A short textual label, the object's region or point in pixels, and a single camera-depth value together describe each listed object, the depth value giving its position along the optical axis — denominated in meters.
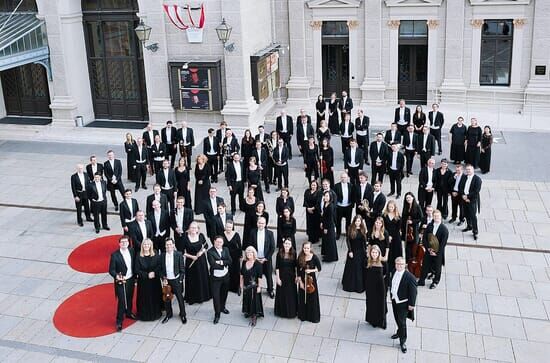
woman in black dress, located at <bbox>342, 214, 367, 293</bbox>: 12.45
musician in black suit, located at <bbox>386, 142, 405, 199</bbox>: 17.05
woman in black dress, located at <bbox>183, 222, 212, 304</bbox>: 12.37
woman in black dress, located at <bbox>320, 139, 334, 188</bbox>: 17.69
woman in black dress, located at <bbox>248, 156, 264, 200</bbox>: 16.38
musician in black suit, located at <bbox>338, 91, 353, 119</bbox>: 21.83
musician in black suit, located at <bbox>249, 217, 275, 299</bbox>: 12.34
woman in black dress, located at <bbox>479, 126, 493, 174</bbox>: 18.25
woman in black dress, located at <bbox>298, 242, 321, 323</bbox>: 11.43
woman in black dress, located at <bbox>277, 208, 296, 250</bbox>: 13.42
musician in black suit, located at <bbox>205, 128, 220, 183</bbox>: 18.56
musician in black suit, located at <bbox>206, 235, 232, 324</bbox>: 11.78
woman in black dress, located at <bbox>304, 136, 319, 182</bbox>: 17.78
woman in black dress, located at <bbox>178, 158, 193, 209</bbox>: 16.52
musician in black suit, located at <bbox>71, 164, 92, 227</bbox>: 16.20
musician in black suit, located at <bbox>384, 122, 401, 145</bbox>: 18.06
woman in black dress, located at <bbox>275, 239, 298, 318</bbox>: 11.56
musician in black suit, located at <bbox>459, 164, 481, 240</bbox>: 14.72
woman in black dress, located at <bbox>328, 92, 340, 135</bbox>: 21.92
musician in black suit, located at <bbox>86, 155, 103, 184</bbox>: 16.56
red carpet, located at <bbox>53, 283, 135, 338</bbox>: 12.11
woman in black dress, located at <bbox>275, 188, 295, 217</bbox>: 13.80
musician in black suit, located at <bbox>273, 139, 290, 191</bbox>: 17.84
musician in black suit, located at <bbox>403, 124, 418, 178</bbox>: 18.36
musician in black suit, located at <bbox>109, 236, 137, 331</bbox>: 11.75
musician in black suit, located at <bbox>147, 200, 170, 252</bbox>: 13.75
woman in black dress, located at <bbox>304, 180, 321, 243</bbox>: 14.26
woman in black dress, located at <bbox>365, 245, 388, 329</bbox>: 11.22
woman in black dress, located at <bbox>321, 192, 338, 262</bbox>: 13.86
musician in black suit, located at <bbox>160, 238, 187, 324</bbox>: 11.73
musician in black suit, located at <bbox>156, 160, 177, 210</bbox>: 16.11
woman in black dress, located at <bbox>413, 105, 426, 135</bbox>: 20.16
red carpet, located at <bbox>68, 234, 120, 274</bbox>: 14.42
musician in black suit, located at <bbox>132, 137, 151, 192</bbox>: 18.43
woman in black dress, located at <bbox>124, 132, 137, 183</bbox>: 18.59
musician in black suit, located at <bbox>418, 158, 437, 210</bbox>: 15.57
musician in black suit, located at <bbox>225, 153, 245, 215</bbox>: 16.59
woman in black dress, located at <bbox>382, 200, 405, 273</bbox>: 12.94
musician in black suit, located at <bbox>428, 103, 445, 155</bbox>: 19.53
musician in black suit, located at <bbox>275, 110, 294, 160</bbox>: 20.11
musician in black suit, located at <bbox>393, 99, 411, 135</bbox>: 20.27
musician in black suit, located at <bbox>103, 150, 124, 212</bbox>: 16.92
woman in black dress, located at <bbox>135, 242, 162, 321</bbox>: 11.77
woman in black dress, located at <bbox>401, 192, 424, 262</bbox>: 13.22
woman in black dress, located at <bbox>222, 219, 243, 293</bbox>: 12.48
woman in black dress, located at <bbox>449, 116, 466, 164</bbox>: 18.91
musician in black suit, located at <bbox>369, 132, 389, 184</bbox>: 17.51
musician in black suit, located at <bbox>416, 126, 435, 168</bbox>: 18.16
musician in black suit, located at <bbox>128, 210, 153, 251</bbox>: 13.30
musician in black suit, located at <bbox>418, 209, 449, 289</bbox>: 12.55
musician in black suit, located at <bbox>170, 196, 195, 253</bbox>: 13.66
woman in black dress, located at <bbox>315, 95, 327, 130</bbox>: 21.91
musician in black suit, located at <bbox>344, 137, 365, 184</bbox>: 17.25
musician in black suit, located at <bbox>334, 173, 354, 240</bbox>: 14.70
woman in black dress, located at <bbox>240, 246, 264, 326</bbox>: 11.68
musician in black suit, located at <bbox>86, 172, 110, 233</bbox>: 15.95
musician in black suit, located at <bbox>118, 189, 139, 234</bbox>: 14.51
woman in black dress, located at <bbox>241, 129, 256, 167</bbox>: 18.55
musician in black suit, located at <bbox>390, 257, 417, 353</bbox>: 10.70
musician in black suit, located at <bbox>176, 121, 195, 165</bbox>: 19.42
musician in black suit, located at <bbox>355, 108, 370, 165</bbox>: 19.48
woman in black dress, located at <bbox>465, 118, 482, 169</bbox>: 18.62
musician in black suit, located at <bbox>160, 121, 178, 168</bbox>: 19.56
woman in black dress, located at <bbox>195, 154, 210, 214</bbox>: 16.70
